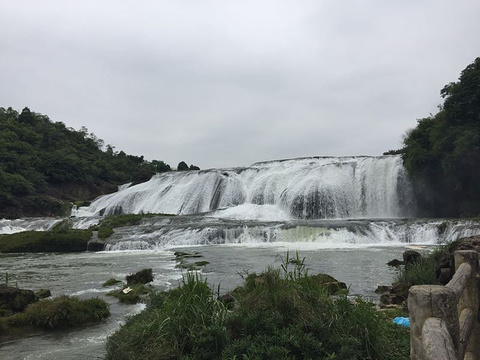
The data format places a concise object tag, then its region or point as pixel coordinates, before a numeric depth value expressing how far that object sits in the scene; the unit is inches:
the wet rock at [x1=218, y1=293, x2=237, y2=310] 243.1
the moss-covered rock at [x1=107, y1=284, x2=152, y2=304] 355.9
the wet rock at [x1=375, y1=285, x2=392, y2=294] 354.5
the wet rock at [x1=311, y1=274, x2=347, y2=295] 320.0
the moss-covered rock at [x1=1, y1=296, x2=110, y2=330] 285.1
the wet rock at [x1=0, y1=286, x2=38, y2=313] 311.1
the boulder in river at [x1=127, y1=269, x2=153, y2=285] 432.1
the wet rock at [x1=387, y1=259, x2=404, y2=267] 514.0
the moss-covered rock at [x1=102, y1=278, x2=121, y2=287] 441.3
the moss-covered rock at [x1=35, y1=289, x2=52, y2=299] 372.7
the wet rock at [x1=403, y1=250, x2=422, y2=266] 395.5
